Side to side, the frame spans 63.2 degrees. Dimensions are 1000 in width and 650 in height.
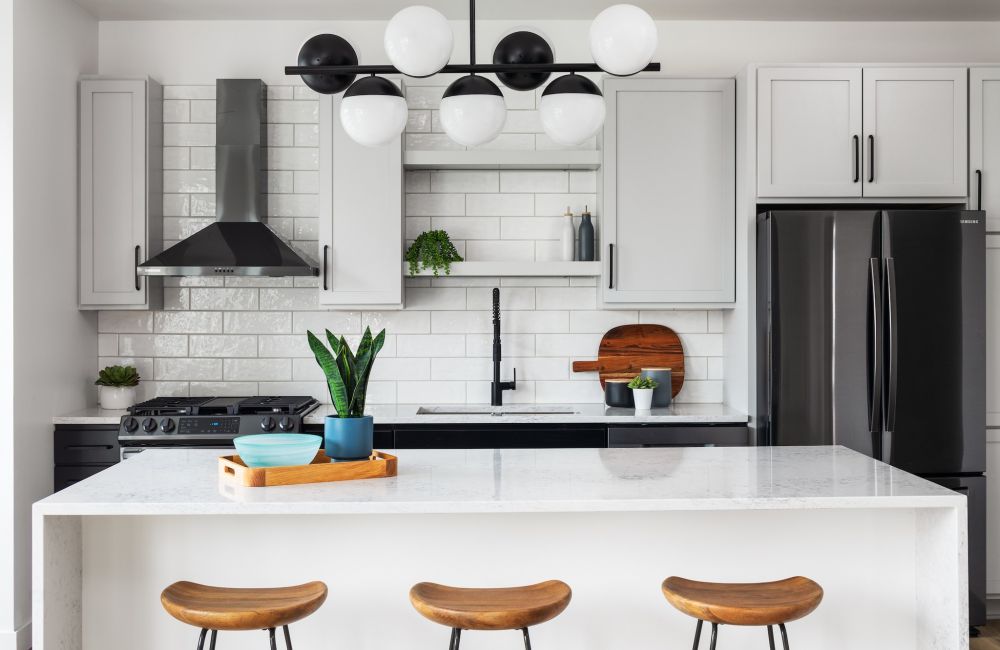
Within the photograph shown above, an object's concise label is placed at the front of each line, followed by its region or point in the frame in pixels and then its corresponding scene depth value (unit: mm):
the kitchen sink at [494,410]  3982
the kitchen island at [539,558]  2307
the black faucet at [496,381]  4148
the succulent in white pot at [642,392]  3891
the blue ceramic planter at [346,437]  2328
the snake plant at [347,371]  2318
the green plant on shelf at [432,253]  3979
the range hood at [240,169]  3967
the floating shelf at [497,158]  4004
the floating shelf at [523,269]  3982
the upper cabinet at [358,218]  3959
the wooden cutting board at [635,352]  4320
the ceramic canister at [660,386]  4008
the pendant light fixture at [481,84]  2068
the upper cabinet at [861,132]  3732
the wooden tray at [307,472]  2160
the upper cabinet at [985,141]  3732
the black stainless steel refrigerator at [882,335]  3482
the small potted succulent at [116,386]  4035
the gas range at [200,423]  3643
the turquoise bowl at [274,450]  2219
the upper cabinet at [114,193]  3973
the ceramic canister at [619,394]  4066
